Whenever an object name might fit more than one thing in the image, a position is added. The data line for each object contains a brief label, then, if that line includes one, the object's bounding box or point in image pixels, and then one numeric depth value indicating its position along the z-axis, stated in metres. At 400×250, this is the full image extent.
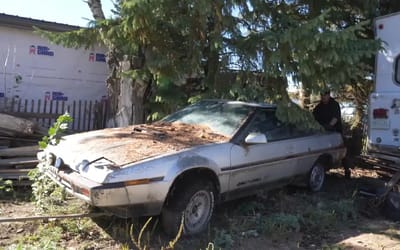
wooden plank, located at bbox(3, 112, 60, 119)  9.65
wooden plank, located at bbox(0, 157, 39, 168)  6.58
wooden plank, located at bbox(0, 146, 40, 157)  6.72
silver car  4.51
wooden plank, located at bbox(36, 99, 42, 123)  9.99
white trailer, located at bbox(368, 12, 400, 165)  7.00
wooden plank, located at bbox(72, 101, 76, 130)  10.80
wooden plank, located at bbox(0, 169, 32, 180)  6.45
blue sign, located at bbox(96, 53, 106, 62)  11.80
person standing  8.49
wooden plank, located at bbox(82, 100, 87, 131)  10.80
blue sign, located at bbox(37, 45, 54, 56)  10.89
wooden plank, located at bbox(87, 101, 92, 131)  10.83
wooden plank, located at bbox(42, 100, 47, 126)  10.05
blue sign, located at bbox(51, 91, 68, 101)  11.13
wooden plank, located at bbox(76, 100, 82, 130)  10.78
